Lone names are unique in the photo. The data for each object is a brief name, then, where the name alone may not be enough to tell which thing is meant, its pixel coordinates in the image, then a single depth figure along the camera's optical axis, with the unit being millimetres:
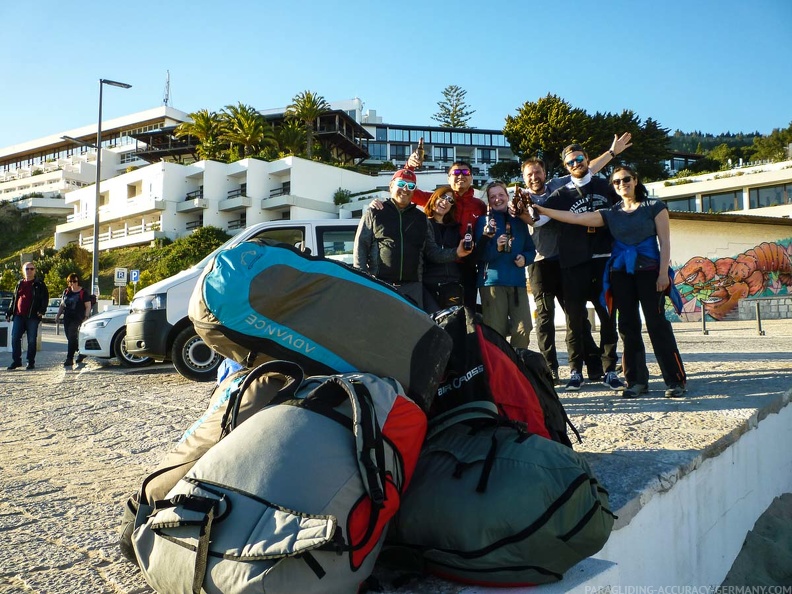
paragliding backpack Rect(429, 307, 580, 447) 2367
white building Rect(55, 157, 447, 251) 47281
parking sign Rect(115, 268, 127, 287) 21550
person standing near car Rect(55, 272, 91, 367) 9906
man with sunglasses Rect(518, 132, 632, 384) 4930
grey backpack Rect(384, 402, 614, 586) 1601
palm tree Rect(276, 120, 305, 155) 54350
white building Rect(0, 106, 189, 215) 76125
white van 7141
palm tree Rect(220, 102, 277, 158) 51969
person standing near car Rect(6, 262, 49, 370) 9891
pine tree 83062
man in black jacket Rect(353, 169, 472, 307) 4410
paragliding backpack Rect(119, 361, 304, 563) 1698
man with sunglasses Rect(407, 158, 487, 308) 4895
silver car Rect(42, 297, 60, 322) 34134
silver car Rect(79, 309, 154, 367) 8828
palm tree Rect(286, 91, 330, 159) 55562
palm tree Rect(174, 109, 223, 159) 54250
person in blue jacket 4797
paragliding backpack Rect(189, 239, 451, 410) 2020
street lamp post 23281
